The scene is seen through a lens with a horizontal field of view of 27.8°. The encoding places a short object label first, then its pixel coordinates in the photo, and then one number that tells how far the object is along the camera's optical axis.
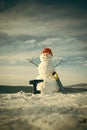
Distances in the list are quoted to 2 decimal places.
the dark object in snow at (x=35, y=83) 7.38
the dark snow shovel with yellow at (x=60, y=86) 7.51
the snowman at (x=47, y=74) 7.37
